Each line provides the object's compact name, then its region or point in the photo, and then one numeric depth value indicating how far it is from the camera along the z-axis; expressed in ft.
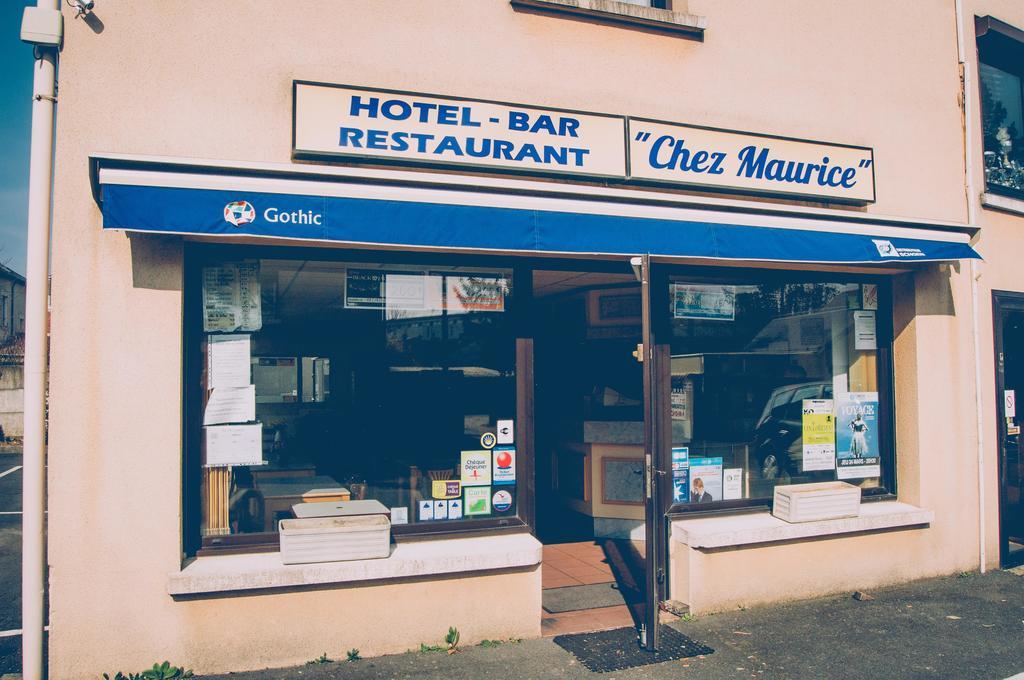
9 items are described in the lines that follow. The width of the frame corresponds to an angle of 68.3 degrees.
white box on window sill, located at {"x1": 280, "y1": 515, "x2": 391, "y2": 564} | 16.25
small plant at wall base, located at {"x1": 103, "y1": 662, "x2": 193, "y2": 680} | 15.05
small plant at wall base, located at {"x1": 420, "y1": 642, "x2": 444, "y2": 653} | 16.90
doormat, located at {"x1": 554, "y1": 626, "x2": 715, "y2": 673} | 16.66
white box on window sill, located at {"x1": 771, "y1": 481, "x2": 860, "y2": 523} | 21.15
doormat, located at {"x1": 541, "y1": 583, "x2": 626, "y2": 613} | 20.48
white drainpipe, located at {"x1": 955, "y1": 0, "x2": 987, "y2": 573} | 23.84
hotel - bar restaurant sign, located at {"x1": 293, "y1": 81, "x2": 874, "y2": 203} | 16.89
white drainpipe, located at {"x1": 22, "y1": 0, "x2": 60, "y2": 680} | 14.65
